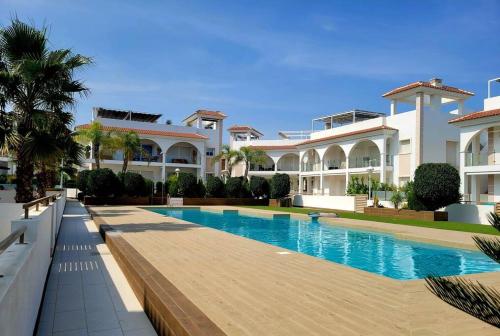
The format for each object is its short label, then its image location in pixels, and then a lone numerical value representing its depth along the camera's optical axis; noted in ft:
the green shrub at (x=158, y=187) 112.06
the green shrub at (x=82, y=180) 101.55
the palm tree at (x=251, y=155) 127.95
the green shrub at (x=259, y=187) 112.57
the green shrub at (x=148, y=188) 101.89
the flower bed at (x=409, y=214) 63.62
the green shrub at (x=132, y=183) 97.96
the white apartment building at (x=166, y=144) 133.90
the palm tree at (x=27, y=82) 32.78
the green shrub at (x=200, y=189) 108.08
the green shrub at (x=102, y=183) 89.97
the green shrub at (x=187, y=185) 105.60
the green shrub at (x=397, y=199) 74.23
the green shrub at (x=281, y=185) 107.65
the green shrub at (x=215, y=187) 110.42
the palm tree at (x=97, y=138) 104.78
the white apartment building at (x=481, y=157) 71.00
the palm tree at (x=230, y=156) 126.82
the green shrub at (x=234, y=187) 111.04
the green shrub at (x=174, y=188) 107.04
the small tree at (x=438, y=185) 62.90
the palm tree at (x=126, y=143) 109.70
